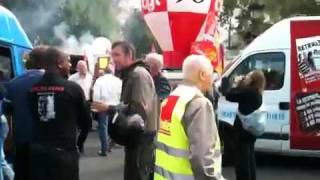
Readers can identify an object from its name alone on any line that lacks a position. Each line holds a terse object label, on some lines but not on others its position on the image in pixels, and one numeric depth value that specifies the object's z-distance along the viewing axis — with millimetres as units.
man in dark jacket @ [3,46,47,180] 5957
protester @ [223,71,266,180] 8008
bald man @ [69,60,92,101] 12544
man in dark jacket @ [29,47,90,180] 5398
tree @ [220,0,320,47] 29062
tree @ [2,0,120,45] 39750
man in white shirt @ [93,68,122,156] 11526
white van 10242
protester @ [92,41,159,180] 5766
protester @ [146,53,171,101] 8414
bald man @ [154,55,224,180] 4391
